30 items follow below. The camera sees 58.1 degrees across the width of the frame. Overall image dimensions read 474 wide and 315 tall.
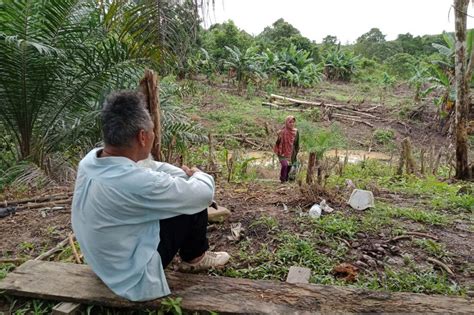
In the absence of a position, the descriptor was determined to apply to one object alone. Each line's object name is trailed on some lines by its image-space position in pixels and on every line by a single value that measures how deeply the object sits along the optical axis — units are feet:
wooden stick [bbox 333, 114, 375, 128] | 55.48
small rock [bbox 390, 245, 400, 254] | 11.06
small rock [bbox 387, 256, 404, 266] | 10.53
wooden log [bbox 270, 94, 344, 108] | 60.86
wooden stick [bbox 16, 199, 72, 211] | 14.20
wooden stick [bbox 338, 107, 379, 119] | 59.33
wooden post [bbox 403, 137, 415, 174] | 25.32
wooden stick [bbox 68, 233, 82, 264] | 9.98
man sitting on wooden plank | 7.11
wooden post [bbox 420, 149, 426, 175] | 25.80
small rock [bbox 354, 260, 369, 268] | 10.32
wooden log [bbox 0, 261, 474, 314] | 7.86
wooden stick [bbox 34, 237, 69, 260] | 10.19
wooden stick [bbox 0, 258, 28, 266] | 10.24
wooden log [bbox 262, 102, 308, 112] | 59.62
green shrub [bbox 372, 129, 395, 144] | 50.52
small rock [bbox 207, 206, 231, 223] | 12.27
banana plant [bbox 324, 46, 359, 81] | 86.38
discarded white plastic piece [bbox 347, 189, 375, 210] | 14.28
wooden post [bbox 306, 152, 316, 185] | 17.96
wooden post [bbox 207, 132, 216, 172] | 22.87
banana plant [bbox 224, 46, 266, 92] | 63.98
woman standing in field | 25.52
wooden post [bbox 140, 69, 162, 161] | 11.14
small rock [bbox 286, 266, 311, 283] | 9.29
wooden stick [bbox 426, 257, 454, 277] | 10.11
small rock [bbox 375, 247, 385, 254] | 11.01
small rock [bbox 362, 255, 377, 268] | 10.39
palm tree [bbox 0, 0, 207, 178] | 16.53
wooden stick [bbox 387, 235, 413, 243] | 11.64
